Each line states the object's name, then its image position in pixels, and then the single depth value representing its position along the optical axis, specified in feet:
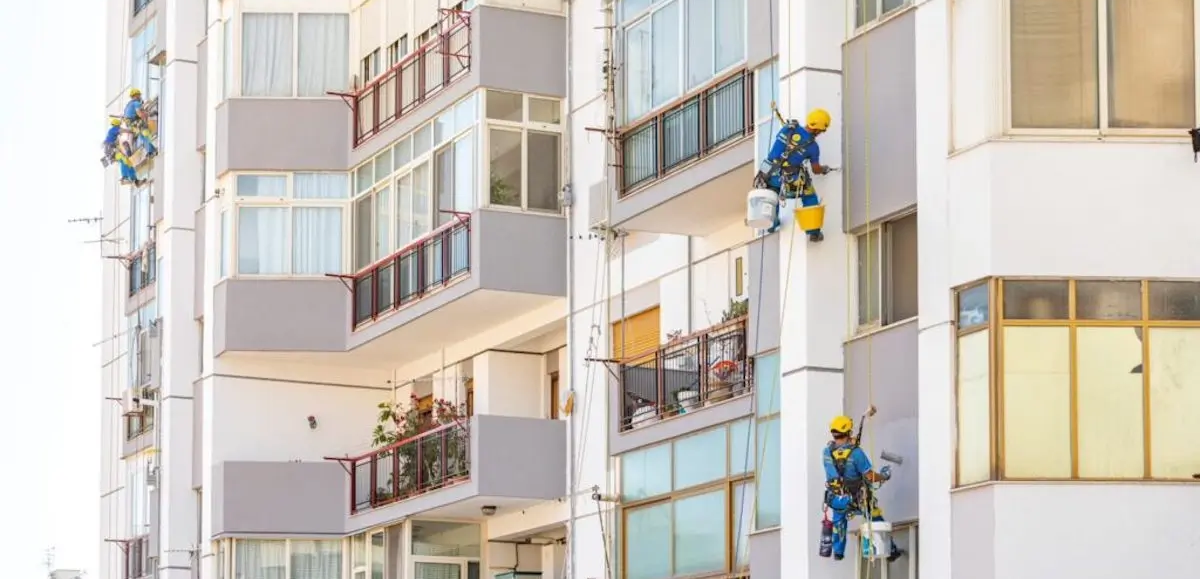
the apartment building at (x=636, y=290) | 87.40
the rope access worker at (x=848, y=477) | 90.02
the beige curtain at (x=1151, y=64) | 88.84
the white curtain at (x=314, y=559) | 142.61
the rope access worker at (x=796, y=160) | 94.63
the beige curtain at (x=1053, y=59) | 89.15
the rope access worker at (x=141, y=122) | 163.12
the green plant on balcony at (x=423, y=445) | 128.57
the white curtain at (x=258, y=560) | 143.23
